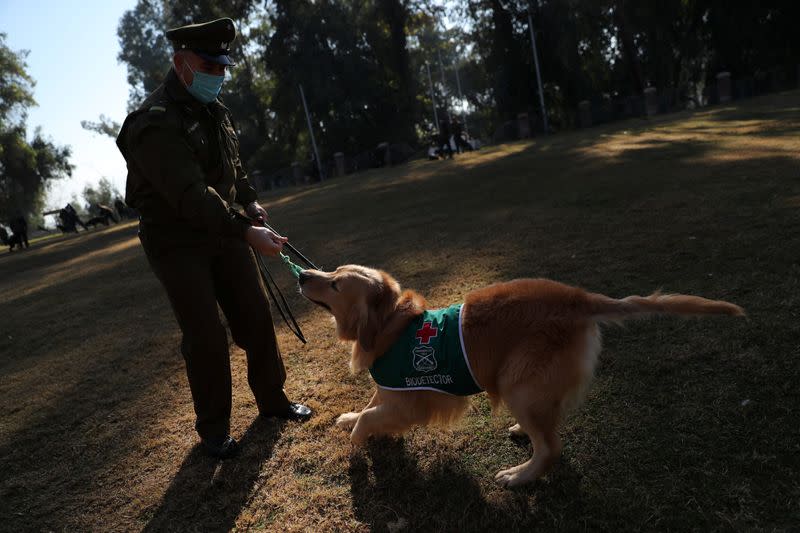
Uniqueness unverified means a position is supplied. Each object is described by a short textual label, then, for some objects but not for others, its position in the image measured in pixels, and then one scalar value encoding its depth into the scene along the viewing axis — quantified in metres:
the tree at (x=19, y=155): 38.25
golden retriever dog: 2.61
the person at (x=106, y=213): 32.47
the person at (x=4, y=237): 26.35
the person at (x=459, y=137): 25.96
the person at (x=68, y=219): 31.69
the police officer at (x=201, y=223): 2.86
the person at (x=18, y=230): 24.85
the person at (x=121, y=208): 36.38
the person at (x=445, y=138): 24.83
